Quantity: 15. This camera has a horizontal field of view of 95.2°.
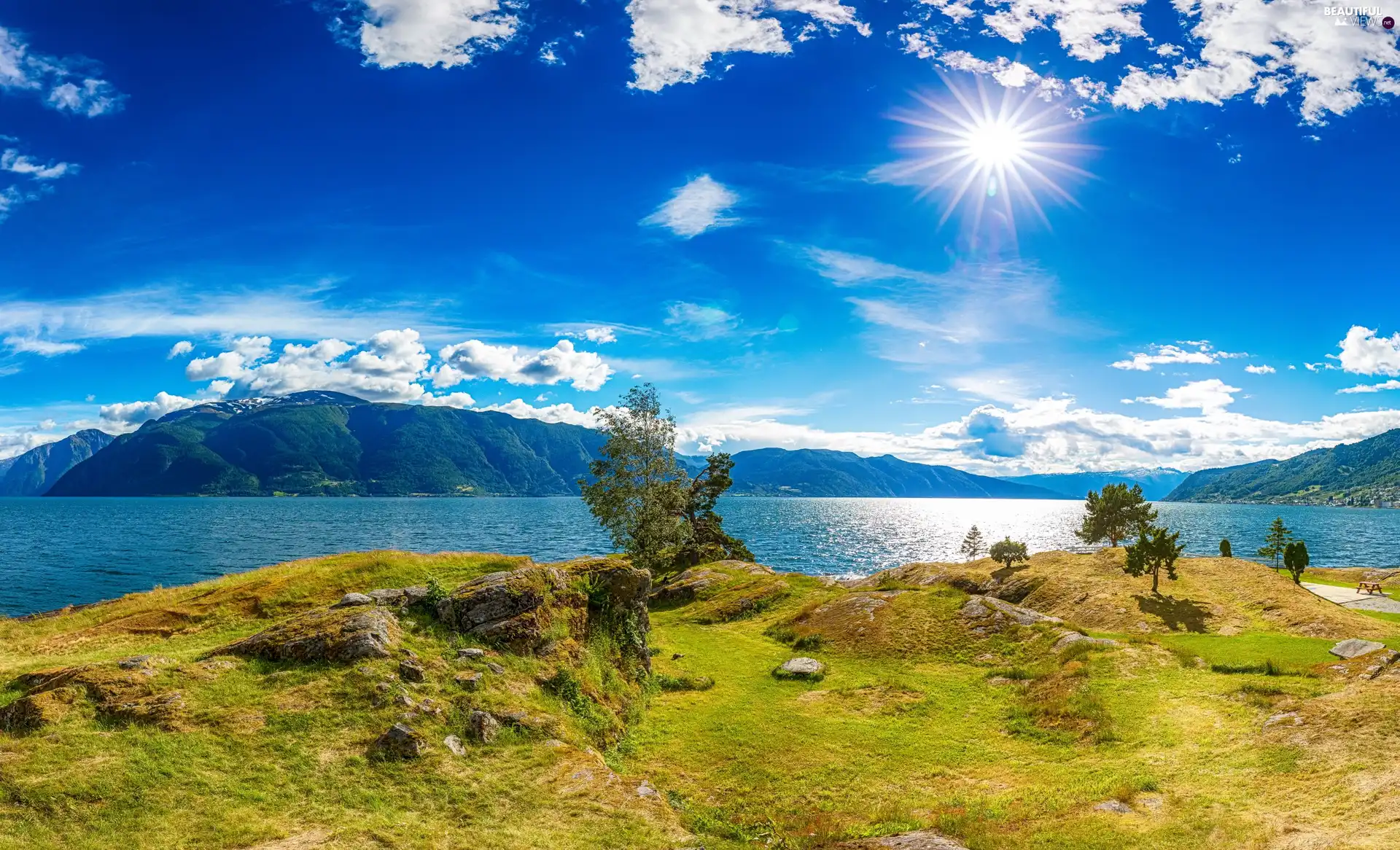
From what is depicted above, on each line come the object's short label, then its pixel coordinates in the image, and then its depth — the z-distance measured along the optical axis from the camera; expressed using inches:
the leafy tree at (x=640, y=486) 2923.2
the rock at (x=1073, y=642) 1438.2
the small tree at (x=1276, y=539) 3176.7
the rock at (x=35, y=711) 687.7
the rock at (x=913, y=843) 679.8
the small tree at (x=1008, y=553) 3332.2
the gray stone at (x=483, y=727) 838.5
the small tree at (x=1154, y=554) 2365.9
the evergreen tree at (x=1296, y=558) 2586.1
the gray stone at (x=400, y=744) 759.7
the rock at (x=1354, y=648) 1200.8
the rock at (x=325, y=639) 911.0
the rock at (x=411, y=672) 916.6
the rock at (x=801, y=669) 1485.0
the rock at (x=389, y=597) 1112.8
